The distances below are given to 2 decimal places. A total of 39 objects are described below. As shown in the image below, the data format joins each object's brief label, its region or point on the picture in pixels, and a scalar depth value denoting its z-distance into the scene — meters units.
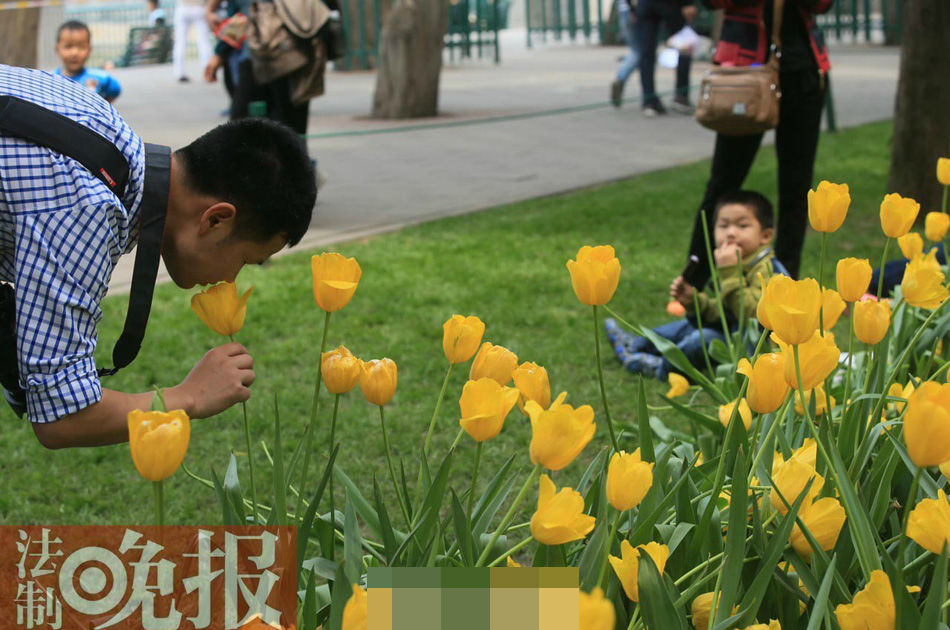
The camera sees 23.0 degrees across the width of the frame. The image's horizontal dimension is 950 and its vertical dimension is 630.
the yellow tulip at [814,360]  2.61
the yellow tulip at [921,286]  3.00
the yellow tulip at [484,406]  2.51
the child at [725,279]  4.64
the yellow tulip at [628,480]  2.46
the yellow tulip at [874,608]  2.43
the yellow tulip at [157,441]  2.35
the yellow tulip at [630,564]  2.48
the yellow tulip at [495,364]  2.69
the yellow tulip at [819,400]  3.02
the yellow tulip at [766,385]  2.59
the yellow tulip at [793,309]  2.55
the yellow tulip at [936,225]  3.61
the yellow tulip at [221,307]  2.74
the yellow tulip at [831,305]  2.84
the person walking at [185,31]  19.09
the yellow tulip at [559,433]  2.43
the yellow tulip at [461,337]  2.73
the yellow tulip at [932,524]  2.42
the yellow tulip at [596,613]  2.26
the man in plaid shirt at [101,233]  2.76
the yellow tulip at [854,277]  2.84
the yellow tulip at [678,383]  3.83
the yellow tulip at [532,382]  2.65
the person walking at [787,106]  5.13
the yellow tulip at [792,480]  2.58
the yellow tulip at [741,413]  2.92
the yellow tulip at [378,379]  2.72
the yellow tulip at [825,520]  2.57
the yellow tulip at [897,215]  3.06
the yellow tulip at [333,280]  2.70
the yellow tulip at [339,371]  2.70
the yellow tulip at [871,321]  2.87
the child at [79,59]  7.35
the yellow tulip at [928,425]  2.37
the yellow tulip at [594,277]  2.70
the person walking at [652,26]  13.79
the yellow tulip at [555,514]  2.42
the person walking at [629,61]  14.17
